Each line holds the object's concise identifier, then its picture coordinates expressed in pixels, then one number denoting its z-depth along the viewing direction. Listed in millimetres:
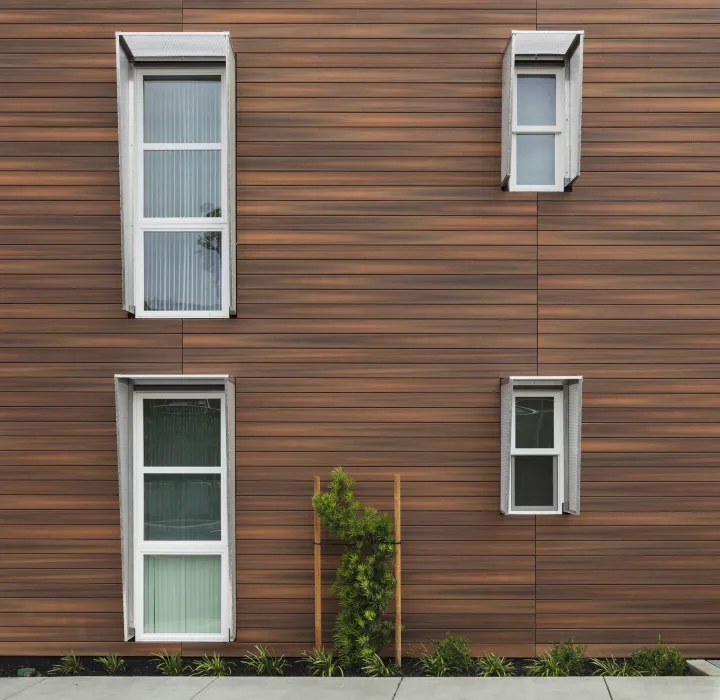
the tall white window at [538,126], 5988
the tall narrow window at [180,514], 5949
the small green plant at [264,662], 5707
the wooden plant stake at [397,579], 5574
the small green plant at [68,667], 5789
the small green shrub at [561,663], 5590
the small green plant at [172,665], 5727
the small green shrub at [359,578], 5516
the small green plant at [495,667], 5590
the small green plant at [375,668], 5516
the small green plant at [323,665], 5570
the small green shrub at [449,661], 5586
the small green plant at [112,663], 5789
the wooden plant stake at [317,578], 5648
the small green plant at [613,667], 5609
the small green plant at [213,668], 5711
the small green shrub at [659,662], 5586
